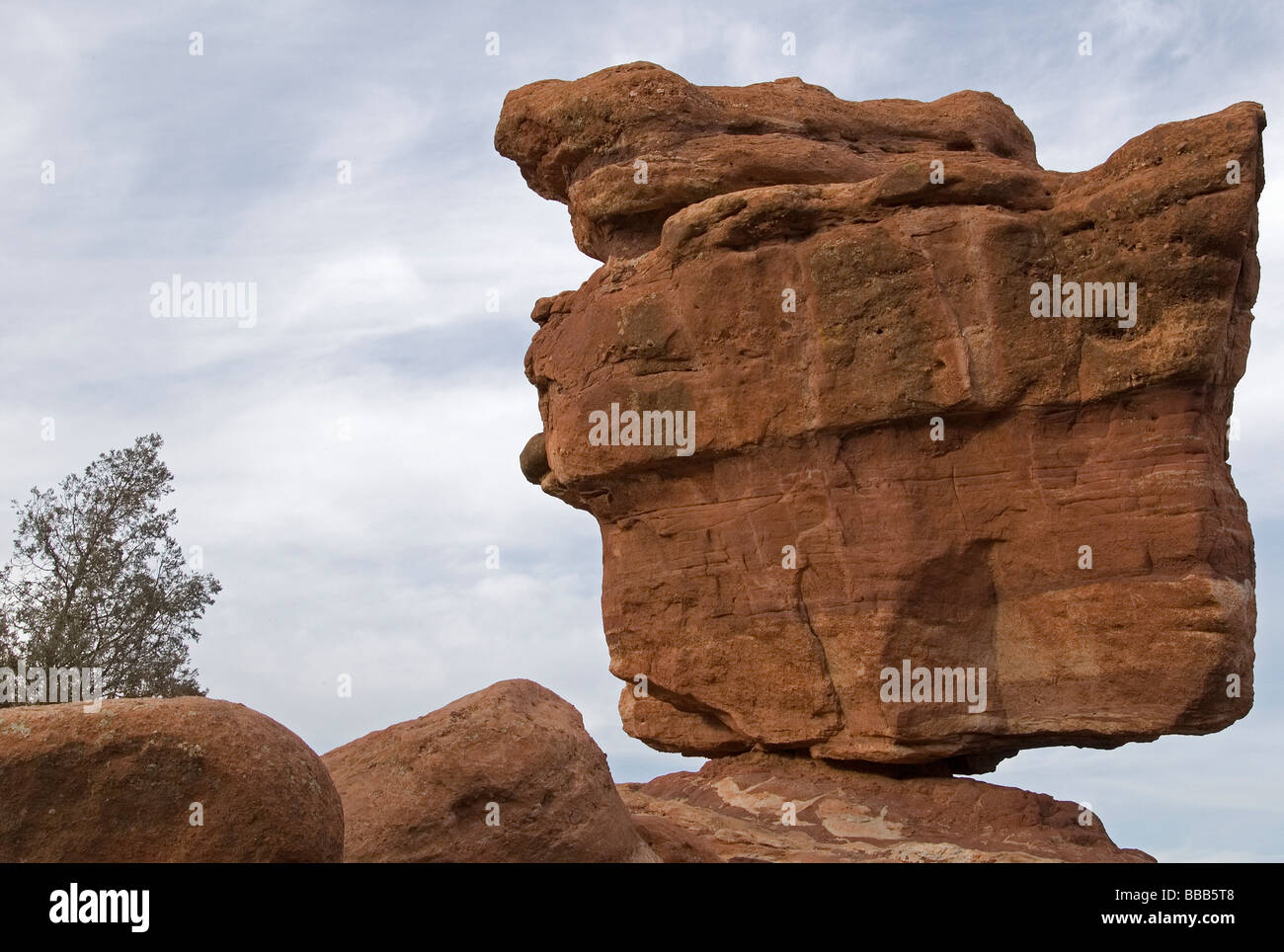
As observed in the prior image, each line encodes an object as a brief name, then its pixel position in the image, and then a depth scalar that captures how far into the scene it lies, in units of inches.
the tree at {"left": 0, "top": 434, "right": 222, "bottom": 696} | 854.5
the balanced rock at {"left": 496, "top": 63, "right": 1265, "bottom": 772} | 576.7
